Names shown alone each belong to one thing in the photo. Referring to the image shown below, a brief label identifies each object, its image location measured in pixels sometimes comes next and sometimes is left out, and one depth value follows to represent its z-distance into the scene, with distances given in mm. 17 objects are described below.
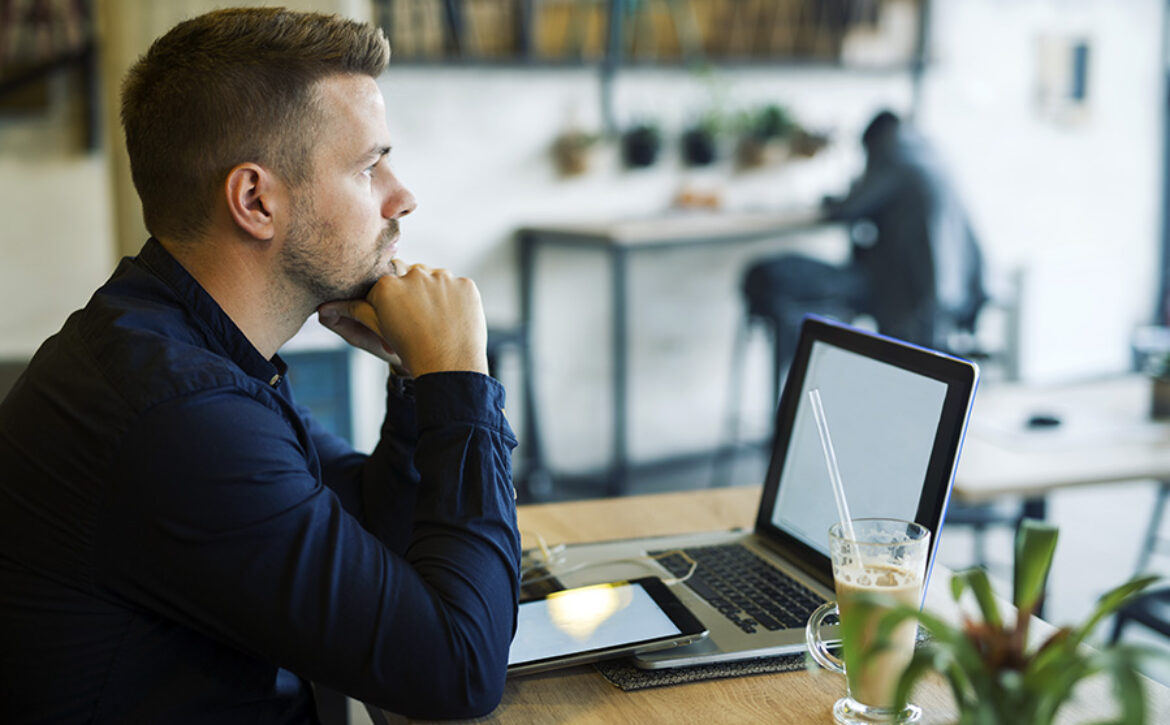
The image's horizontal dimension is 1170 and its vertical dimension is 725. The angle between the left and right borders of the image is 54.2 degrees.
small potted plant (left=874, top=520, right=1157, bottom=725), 625
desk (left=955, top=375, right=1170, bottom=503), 1982
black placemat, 1043
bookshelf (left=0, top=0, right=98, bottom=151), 4906
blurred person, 4199
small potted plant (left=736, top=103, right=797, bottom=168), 4883
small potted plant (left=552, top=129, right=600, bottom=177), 4469
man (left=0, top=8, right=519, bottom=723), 949
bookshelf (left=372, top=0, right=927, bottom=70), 4273
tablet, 1070
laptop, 1114
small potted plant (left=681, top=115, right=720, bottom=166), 4770
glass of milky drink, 927
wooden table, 973
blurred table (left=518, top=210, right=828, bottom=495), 4023
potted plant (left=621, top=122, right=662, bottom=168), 4598
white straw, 1021
